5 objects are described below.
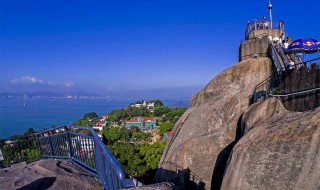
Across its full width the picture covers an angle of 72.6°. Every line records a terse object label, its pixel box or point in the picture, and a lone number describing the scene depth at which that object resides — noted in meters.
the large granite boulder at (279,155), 5.77
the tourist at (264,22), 15.19
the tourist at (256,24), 15.29
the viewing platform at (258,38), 13.89
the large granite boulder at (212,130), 10.54
